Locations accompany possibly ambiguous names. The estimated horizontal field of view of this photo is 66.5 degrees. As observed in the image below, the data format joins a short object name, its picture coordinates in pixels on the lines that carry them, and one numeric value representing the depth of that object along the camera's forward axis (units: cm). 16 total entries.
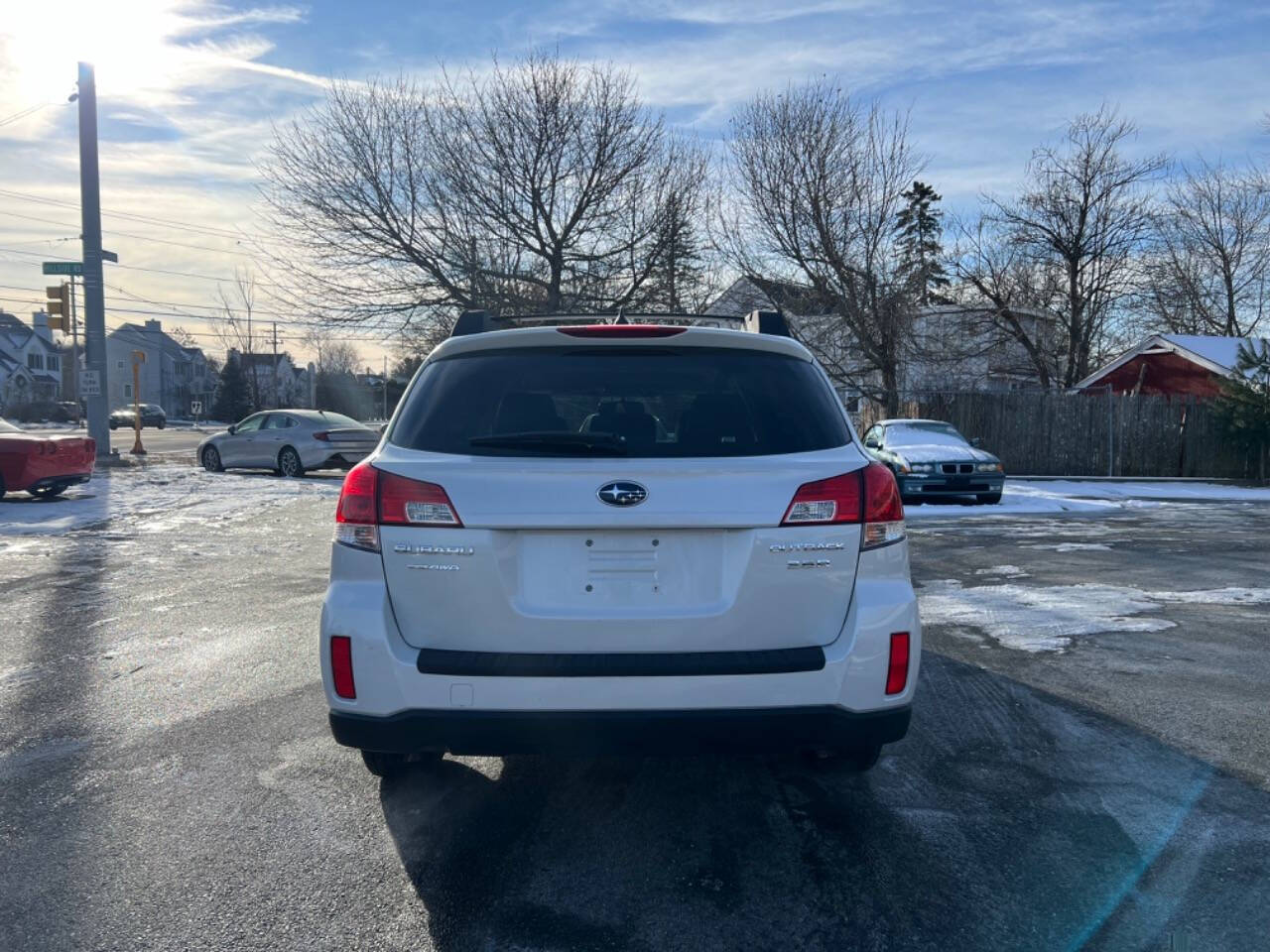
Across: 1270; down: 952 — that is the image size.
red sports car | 1343
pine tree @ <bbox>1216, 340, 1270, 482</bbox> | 2234
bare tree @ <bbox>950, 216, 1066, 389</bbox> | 3209
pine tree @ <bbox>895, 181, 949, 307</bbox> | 2462
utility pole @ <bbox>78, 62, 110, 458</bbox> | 2098
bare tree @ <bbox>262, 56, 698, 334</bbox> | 2377
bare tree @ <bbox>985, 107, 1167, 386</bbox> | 3197
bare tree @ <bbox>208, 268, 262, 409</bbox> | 5994
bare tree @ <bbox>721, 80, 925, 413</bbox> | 2442
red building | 2962
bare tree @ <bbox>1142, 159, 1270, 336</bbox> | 4011
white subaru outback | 297
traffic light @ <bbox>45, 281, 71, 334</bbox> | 2139
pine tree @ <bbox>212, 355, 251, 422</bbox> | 6525
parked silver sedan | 1977
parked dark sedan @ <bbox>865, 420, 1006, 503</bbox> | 1587
